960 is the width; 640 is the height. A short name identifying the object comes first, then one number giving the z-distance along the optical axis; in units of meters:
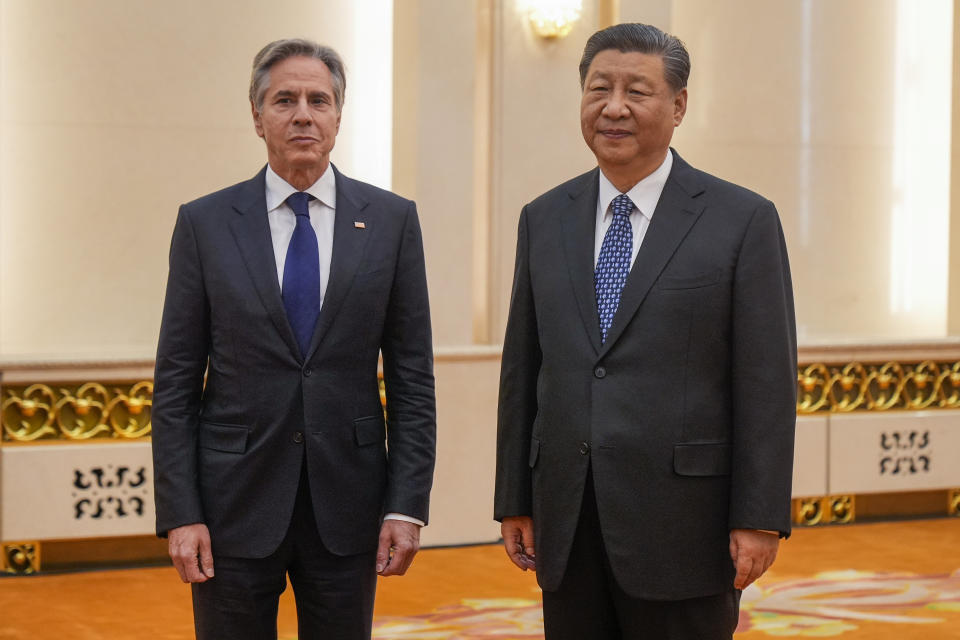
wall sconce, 5.94
